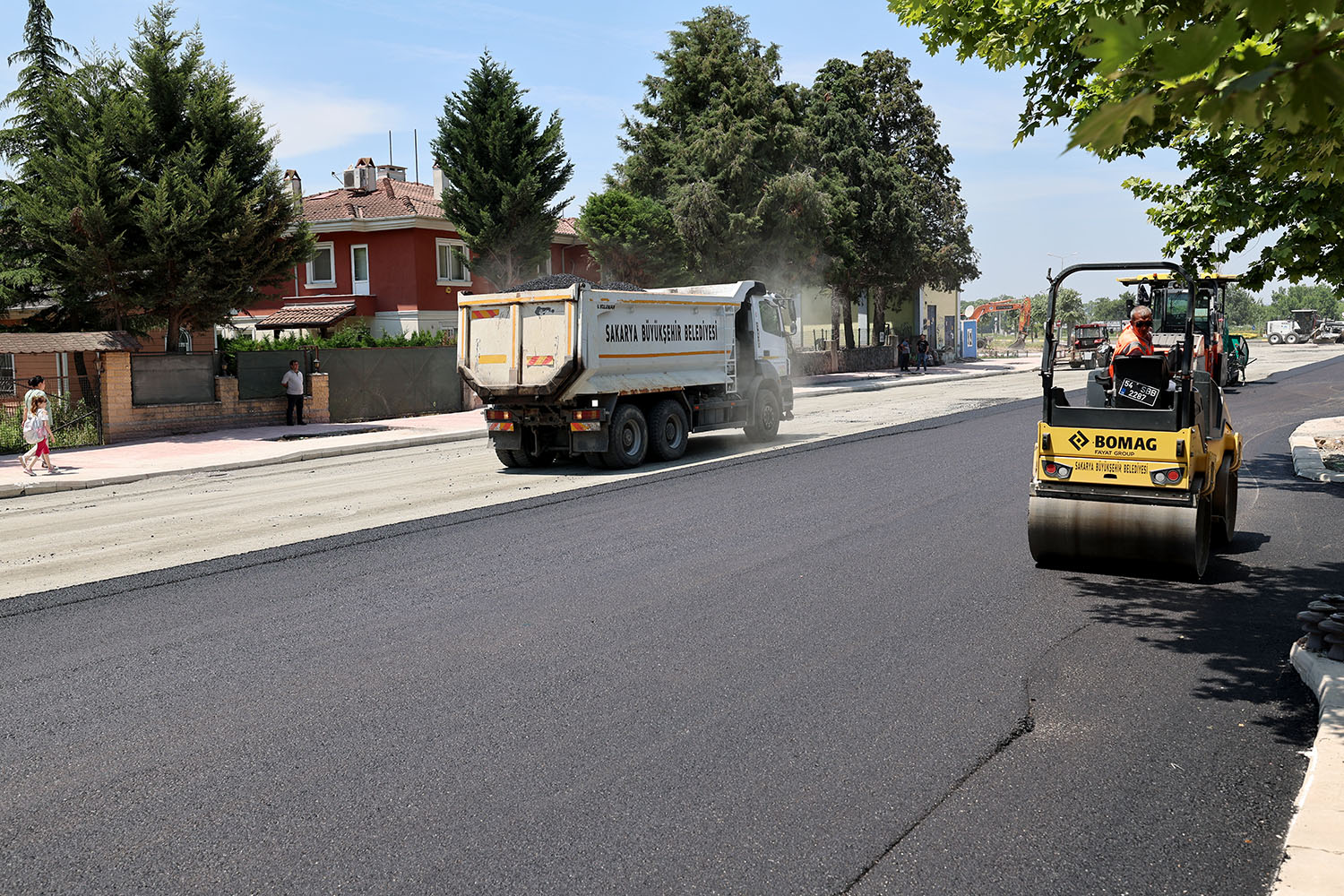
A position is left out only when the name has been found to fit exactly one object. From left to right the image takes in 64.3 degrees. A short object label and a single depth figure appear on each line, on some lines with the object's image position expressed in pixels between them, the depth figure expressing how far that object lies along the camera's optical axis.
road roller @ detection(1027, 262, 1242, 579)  7.88
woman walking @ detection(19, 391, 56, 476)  17.42
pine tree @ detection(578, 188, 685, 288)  38.97
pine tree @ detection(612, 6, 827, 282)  41.47
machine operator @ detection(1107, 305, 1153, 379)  8.53
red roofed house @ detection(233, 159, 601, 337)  39.00
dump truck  15.57
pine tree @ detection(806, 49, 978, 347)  49.12
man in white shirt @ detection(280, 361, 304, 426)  25.45
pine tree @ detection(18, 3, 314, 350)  22.12
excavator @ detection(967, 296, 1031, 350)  70.19
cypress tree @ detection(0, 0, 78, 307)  24.05
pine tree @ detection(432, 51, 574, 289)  33.47
